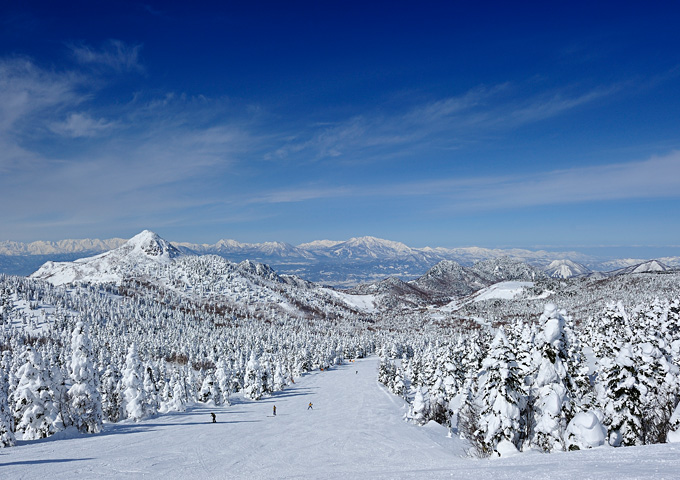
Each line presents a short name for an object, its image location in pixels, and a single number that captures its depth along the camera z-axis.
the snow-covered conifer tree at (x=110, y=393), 63.72
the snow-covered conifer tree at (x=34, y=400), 36.72
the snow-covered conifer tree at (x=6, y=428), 31.42
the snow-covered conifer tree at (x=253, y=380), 84.88
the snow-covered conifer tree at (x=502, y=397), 23.79
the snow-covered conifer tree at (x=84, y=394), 39.34
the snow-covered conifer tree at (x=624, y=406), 20.72
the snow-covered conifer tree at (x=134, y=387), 51.28
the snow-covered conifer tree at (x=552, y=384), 21.38
